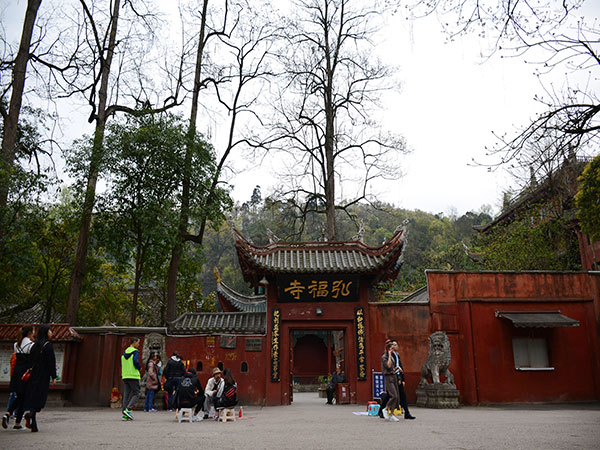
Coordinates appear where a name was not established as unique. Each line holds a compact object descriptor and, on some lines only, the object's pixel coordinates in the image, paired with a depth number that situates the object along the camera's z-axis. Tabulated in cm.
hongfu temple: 1256
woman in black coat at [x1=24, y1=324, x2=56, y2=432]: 663
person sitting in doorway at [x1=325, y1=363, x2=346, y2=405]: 1420
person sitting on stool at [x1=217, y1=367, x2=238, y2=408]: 902
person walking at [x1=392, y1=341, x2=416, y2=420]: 867
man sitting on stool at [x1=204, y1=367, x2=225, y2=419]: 932
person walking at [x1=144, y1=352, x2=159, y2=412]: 1137
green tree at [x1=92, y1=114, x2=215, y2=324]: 1473
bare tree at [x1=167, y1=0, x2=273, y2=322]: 1587
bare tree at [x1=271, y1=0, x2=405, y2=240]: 1883
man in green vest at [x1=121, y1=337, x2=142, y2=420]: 932
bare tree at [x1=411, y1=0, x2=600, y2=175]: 545
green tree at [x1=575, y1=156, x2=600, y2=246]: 849
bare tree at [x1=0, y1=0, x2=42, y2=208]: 1230
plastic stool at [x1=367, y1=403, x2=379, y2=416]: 975
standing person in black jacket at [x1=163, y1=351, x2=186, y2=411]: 1010
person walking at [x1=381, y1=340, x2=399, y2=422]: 855
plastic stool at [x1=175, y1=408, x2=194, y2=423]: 875
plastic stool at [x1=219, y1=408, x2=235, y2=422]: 895
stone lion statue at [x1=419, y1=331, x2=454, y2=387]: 1199
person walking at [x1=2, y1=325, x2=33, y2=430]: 679
